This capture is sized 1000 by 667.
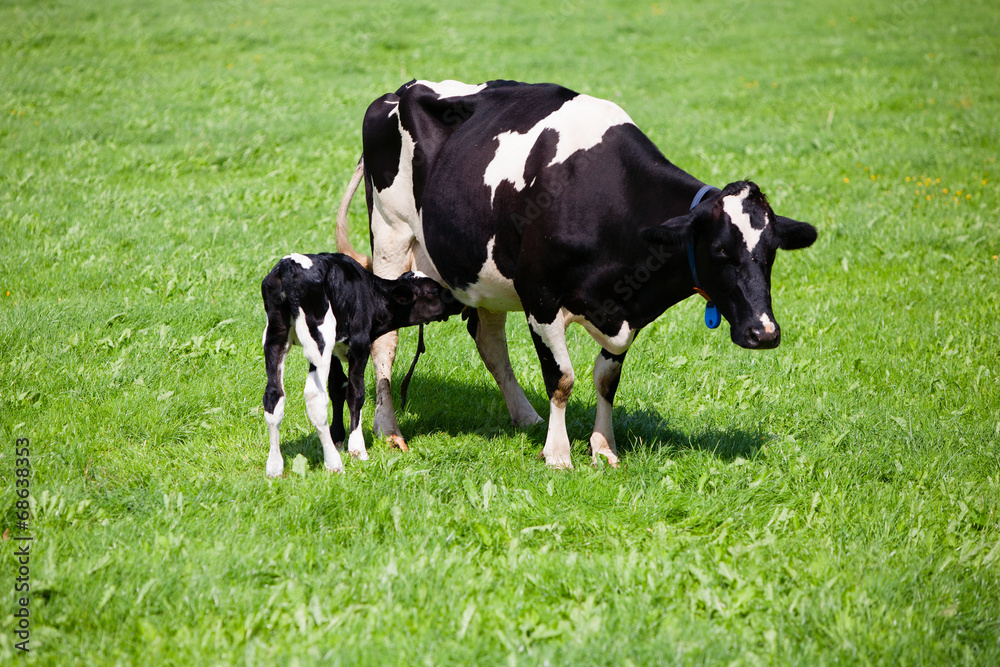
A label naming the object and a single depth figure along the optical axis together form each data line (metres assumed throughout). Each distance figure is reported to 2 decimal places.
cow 9.98
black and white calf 10.72
